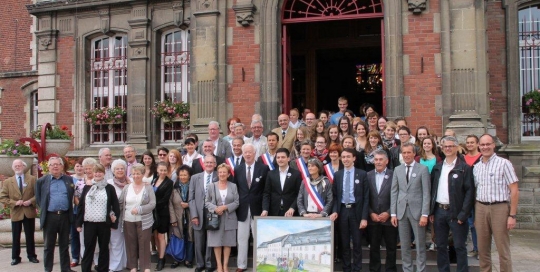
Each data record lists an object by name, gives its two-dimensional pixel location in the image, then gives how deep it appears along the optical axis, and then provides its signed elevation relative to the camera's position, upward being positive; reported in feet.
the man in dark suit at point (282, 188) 27.04 -2.26
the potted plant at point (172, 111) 50.19 +2.82
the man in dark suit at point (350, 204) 26.02 -2.93
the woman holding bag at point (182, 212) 29.17 -3.60
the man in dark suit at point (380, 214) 26.00 -3.40
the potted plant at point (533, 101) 42.04 +2.87
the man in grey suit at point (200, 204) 28.22 -3.10
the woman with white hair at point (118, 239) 28.43 -4.92
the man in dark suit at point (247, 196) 27.86 -2.69
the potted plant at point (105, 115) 52.49 +2.64
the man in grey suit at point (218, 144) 31.63 -0.10
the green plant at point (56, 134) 41.63 +0.72
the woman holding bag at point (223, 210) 27.61 -3.24
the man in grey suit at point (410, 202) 25.04 -2.76
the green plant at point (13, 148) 36.96 -0.27
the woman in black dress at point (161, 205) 28.66 -3.19
